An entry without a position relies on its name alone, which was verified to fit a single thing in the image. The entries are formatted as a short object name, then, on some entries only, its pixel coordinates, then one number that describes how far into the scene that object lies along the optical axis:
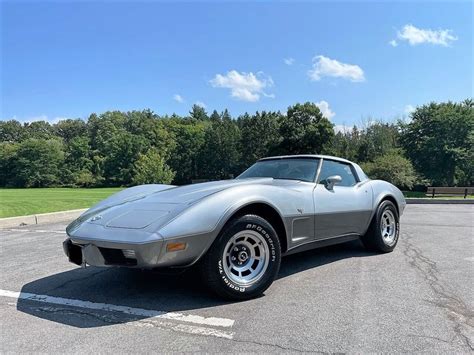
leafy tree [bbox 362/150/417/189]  32.09
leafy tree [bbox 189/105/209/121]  117.69
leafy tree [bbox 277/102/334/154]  56.91
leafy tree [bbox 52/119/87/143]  108.06
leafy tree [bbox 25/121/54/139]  100.99
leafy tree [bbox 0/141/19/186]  74.25
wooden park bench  20.48
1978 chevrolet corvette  3.21
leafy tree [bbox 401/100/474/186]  37.44
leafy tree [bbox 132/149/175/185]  45.28
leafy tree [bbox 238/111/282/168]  68.12
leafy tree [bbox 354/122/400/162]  51.66
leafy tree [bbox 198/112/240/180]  71.69
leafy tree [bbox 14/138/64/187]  72.81
